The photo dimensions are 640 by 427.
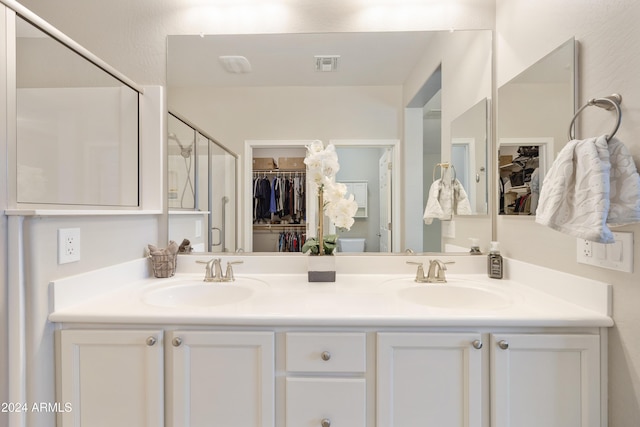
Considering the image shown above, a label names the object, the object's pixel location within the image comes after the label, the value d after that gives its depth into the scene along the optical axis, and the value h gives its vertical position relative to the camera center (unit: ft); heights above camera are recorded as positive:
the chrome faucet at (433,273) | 4.65 -0.95
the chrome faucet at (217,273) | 4.74 -0.97
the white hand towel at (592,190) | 2.61 +0.20
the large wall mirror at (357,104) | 5.13 +1.90
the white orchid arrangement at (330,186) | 4.55 +0.41
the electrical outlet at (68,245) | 3.36 -0.38
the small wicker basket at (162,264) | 4.79 -0.85
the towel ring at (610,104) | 2.77 +1.06
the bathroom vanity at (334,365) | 3.06 -1.61
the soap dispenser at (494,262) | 4.74 -0.80
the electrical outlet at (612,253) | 2.77 -0.41
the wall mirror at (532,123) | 3.53 +1.21
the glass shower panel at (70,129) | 3.43 +1.17
